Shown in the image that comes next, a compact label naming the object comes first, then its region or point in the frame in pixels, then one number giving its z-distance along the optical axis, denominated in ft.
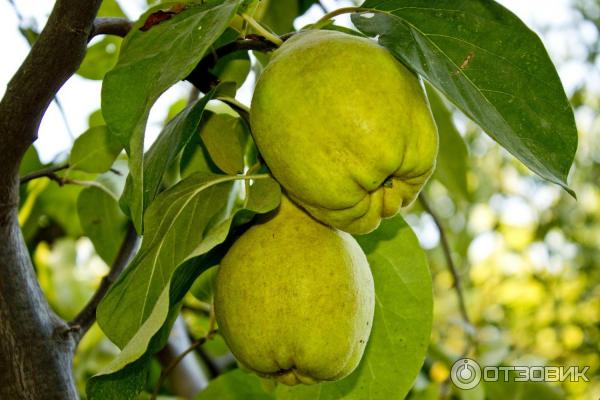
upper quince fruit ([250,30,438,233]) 2.62
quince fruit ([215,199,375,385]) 2.84
